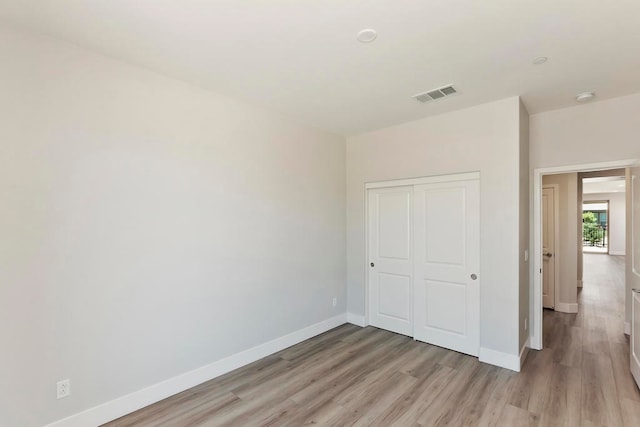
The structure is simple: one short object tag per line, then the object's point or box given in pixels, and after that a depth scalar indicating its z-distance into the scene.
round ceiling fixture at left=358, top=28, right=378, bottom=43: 2.10
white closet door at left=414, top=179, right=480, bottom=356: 3.57
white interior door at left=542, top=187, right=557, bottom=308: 5.29
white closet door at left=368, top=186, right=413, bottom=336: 4.22
